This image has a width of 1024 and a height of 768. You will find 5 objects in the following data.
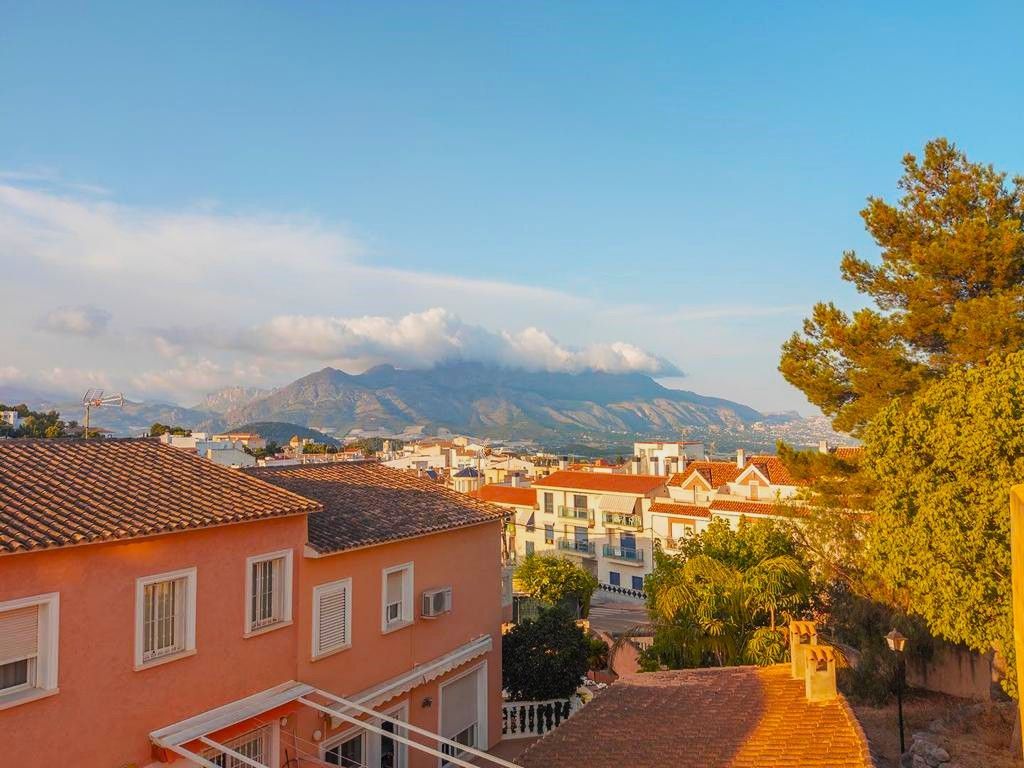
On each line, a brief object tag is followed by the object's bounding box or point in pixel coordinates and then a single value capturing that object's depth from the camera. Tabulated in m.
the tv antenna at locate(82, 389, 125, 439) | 22.61
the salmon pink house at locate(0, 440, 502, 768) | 8.63
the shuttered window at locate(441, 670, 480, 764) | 15.51
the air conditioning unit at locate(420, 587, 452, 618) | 14.52
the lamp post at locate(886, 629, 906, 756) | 15.17
